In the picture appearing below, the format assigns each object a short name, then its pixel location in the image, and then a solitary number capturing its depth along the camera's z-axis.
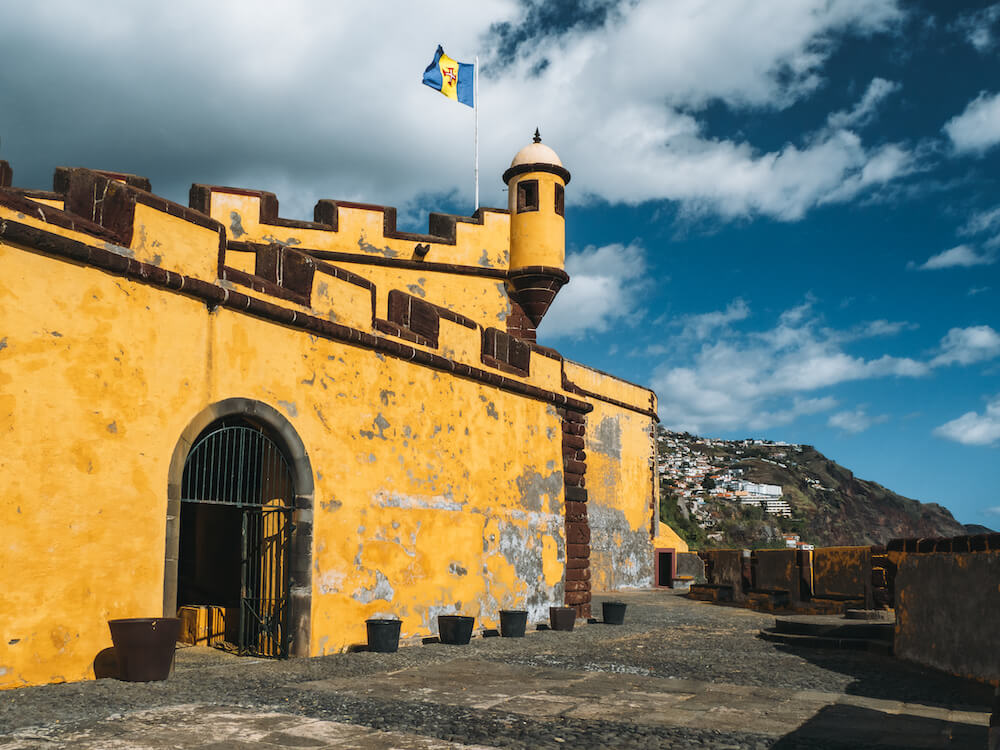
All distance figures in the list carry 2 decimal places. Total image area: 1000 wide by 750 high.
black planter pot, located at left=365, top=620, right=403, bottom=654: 9.29
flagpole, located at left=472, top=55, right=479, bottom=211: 18.28
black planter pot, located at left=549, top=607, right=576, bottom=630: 12.53
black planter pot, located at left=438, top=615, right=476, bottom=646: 10.35
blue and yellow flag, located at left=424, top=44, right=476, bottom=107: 17.69
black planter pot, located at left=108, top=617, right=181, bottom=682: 6.68
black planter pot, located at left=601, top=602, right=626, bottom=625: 13.39
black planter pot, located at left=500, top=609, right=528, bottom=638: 11.42
